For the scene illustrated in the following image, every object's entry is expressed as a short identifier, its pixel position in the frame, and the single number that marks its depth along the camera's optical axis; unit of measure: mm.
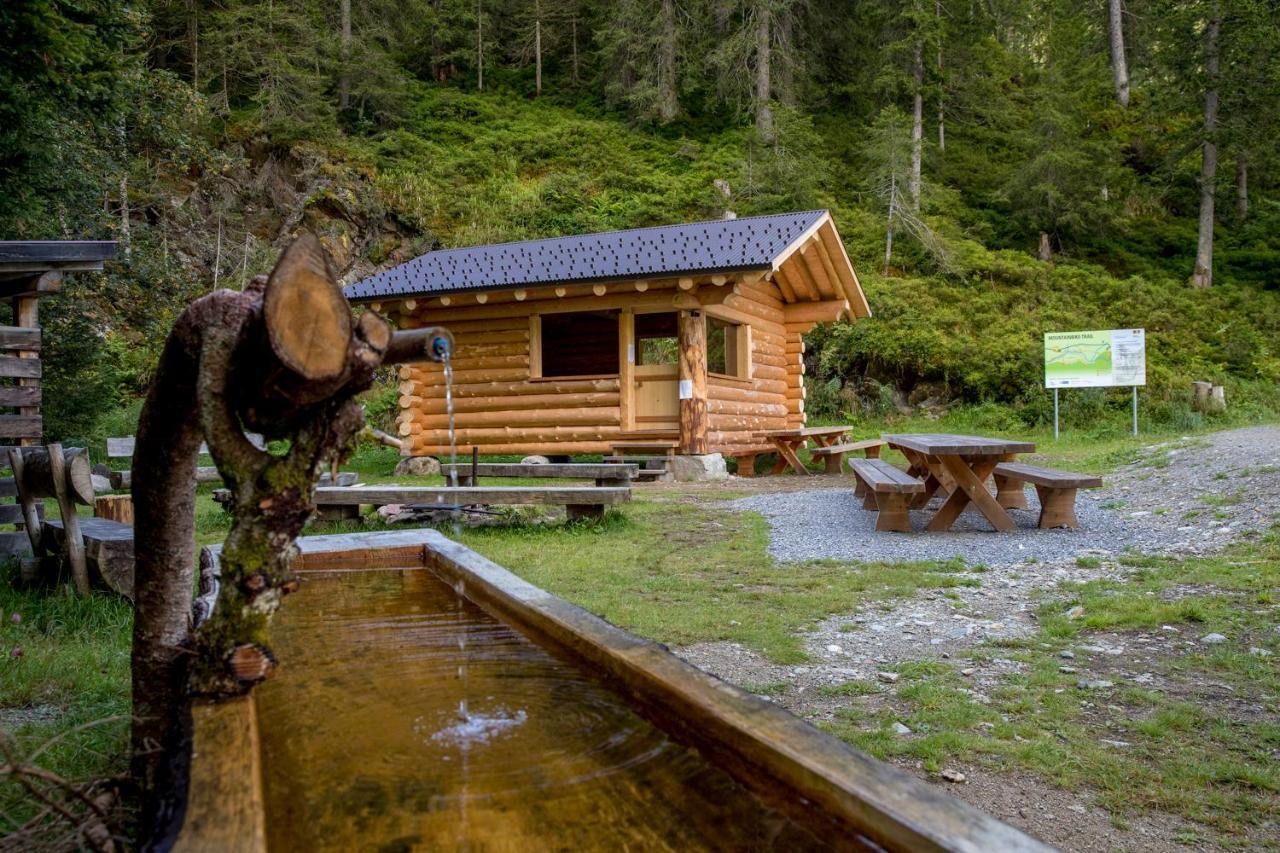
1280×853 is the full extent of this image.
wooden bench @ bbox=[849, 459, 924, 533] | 7012
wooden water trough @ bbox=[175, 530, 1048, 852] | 1328
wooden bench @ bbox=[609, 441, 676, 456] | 13055
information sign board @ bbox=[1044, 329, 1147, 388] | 14227
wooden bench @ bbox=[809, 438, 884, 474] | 12633
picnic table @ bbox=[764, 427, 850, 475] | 13344
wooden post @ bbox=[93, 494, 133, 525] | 6633
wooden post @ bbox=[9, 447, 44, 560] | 4684
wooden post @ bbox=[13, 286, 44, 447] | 6422
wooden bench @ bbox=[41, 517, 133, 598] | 4184
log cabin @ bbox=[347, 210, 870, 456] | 12734
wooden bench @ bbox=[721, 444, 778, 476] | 13758
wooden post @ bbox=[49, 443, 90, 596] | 4281
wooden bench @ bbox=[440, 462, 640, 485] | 9013
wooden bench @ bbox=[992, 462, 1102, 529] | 6893
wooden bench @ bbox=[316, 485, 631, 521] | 7379
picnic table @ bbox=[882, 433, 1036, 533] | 6730
